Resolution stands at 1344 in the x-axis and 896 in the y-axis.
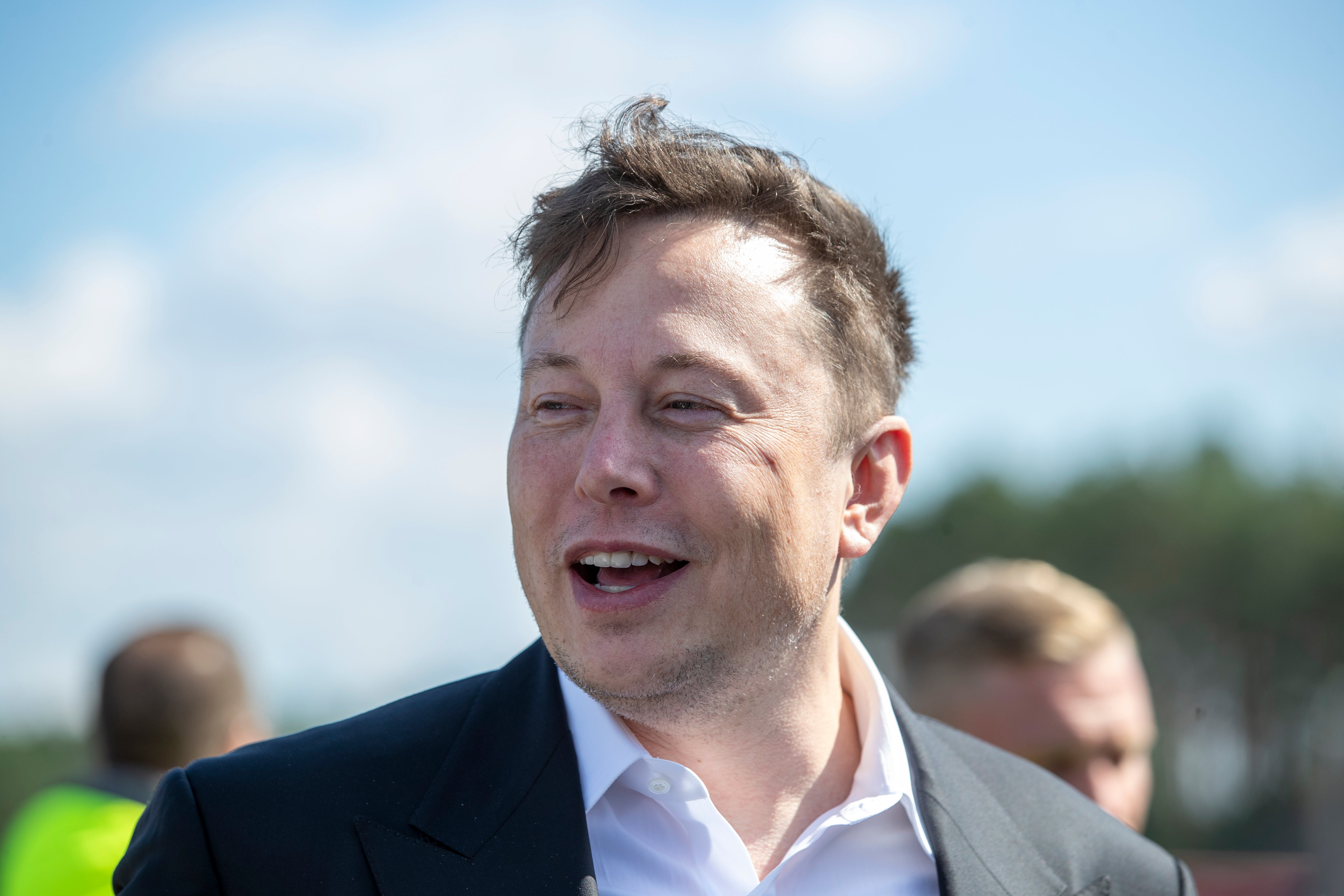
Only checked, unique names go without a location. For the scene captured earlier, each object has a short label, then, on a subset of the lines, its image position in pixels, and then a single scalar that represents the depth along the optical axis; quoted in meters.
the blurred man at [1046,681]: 3.81
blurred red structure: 6.41
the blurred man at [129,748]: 3.40
